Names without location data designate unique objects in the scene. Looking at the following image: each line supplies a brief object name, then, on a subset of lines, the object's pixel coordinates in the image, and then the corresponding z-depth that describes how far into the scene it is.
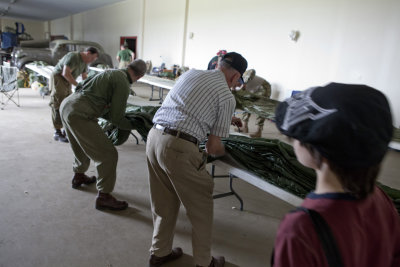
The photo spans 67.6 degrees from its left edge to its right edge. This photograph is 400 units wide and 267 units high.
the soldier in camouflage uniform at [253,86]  6.11
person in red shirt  0.67
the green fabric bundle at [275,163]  2.00
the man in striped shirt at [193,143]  1.84
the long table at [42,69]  7.21
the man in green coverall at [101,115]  2.70
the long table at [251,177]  1.92
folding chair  6.89
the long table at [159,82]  6.45
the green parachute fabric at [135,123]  3.02
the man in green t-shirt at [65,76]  4.64
